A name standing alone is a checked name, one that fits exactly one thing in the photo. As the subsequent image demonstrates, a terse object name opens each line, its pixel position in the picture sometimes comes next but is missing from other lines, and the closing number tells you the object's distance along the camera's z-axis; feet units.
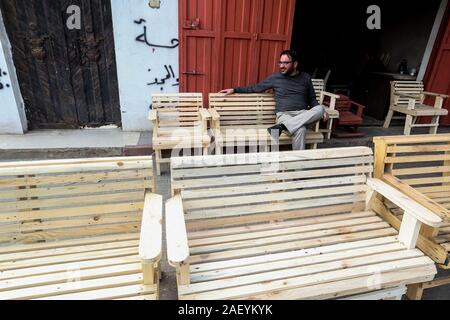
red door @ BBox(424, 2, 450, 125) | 19.34
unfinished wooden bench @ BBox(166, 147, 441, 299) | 5.57
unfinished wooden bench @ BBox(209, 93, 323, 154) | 13.10
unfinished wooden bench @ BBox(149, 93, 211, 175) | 12.60
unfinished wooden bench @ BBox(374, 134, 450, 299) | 6.76
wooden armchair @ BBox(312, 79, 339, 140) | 15.40
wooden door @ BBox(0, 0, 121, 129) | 14.70
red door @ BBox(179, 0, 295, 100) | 15.01
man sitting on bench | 12.96
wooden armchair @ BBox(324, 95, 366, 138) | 17.47
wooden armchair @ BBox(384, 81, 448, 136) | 18.42
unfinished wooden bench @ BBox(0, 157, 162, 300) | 5.31
